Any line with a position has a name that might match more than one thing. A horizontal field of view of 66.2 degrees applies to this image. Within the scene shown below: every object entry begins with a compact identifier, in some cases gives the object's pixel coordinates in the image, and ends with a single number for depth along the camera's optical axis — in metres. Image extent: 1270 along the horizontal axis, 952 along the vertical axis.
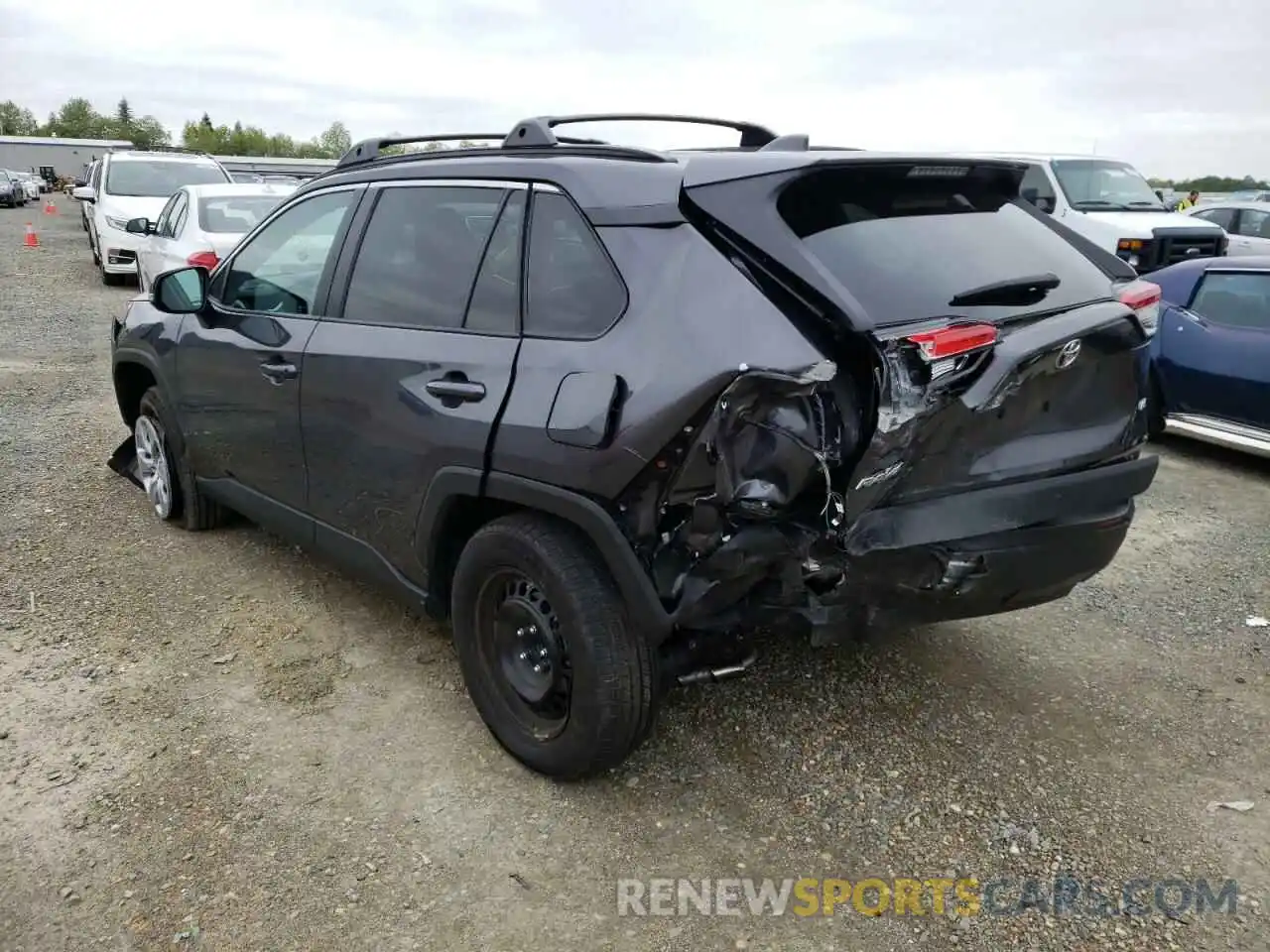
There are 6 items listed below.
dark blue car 6.30
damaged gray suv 2.46
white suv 13.62
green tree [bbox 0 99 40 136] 116.81
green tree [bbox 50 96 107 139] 117.25
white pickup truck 10.84
